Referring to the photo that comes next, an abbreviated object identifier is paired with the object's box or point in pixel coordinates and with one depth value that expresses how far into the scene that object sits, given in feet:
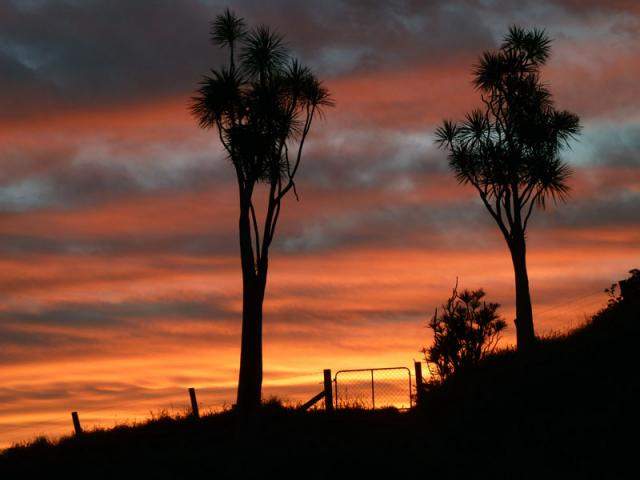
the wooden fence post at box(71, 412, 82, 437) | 111.14
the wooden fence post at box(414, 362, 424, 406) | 90.11
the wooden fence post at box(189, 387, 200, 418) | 106.63
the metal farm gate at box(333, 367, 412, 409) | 93.50
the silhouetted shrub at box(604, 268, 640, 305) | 106.73
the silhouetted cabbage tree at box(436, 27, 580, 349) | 117.19
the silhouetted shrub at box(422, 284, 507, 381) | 90.84
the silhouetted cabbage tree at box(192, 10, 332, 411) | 105.70
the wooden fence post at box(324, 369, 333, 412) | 92.32
